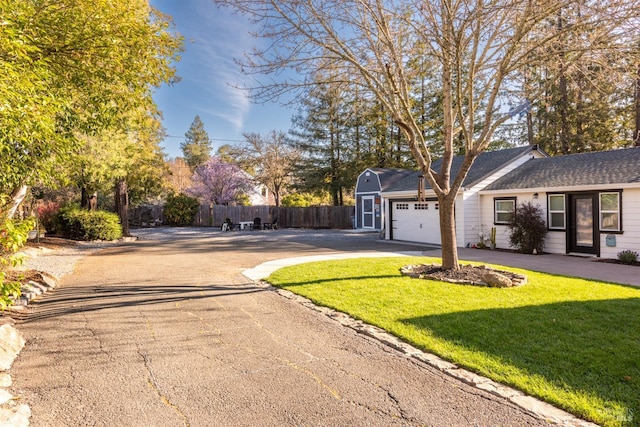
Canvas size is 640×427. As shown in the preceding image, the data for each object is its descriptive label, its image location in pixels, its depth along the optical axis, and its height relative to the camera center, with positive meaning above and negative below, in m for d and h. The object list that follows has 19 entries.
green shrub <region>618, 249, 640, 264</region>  10.85 -1.54
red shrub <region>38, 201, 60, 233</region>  18.50 +0.06
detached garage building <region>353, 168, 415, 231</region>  25.27 +1.16
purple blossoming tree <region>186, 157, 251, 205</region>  34.62 +2.79
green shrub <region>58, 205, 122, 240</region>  17.16 -0.40
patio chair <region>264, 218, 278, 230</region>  27.91 -1.01
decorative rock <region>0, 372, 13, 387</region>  3.41 -1.50
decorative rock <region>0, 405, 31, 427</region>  2.78 -1.51
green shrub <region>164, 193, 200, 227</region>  31.19 +0.38
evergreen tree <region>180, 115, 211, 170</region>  55.62 +10.57
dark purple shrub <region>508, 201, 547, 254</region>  13.12 -0.82
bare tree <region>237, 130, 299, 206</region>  35.16 +5.29
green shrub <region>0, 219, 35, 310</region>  3.41 -0.23
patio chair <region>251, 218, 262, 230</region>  27.84 -0.90
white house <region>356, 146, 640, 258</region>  11.55 +0.21
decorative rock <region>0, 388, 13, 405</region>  3.10 -1.50
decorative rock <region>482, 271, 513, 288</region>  7.15 -1.41
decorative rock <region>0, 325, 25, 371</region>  3.89 -1.42
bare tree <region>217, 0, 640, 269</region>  6.71 +3.27
